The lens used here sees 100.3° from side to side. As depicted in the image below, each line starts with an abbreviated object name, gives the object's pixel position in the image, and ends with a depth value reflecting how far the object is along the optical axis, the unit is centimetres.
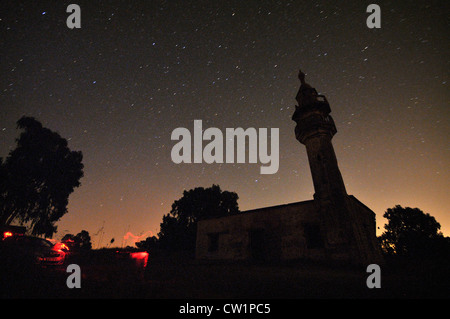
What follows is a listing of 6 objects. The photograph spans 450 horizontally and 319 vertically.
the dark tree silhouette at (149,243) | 3903
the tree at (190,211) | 3594
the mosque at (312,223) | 1108
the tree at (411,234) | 3416
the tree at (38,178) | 1864
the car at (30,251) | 784
